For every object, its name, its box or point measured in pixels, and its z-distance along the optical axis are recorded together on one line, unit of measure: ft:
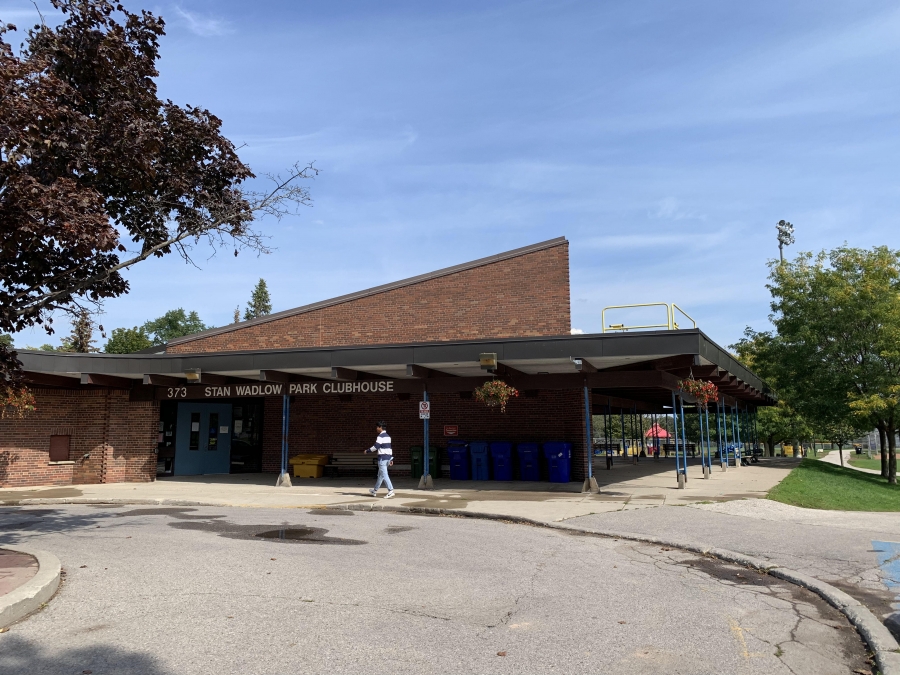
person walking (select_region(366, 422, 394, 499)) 49.60
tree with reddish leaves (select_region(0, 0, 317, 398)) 24.07
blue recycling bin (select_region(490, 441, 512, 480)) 63.41
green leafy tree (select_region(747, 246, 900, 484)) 79.71
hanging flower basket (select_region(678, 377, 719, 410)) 51.98
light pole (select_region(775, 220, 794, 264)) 125.80
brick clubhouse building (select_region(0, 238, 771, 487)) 54.54
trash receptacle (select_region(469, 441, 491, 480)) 64.18
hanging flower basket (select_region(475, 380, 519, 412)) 50.90
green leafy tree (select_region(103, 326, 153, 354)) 197.26
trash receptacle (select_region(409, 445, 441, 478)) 66.18
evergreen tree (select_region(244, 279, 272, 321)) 291.38
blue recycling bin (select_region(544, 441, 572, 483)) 60.59
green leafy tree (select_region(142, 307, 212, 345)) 277.15
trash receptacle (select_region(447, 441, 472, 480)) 65.16
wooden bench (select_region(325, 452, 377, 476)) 71.92
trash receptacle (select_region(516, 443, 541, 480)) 62.80
